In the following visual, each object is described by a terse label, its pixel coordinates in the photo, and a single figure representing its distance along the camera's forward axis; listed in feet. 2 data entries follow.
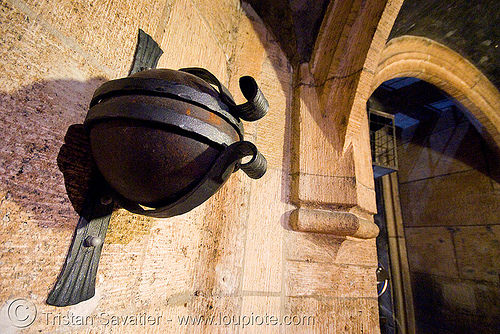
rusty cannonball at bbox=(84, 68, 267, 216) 1.24
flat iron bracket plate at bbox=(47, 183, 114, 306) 1.38
